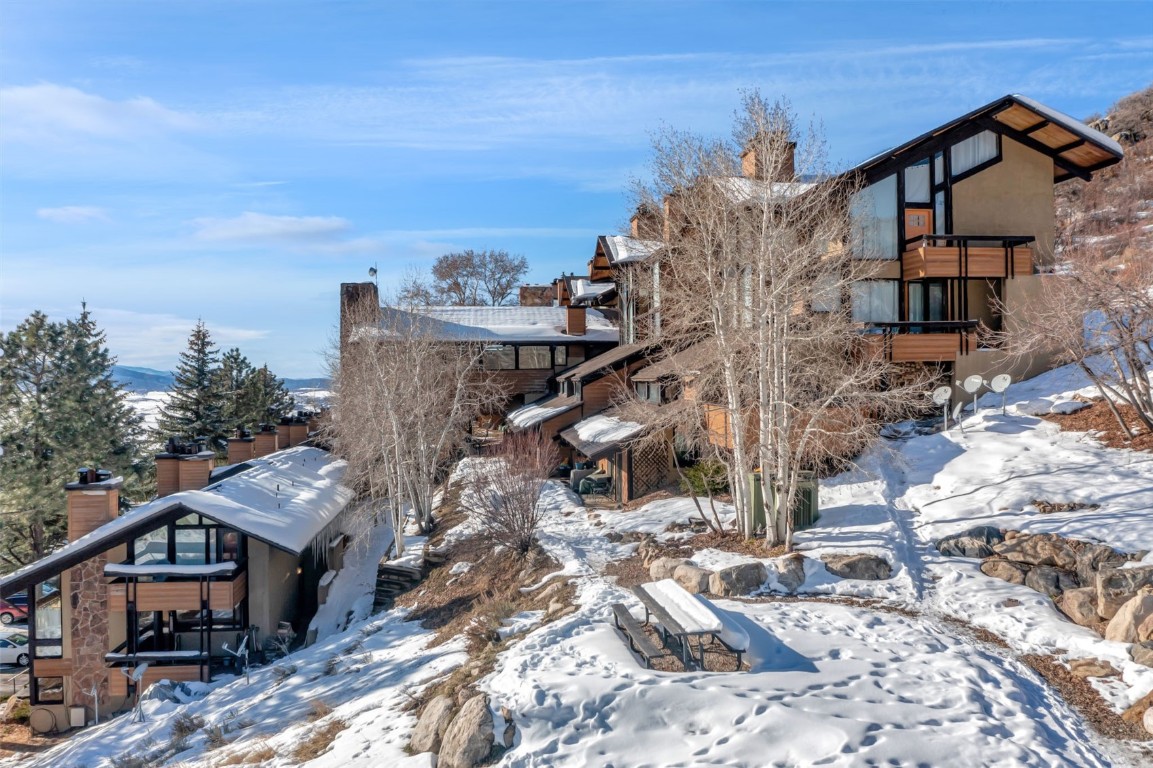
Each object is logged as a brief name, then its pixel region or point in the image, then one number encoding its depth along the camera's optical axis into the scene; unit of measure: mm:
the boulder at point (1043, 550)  11523
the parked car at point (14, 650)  20734
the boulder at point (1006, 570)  11617
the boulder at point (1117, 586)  9906
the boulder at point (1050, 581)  11062
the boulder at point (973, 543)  12742
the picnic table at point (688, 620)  8320
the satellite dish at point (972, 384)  19000
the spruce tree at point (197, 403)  40000
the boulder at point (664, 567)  13031
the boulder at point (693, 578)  12195
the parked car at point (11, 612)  23108
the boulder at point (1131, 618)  9180
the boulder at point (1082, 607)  10039
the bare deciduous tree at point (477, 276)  60594
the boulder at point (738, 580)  12000
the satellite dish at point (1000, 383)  18516
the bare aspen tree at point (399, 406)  21422
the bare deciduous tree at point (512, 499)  17000
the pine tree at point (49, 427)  27219
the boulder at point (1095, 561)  10953
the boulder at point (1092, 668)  8727
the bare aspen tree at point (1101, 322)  15094
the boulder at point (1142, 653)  8606
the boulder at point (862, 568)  12250
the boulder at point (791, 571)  12172
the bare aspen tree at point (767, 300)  14195
